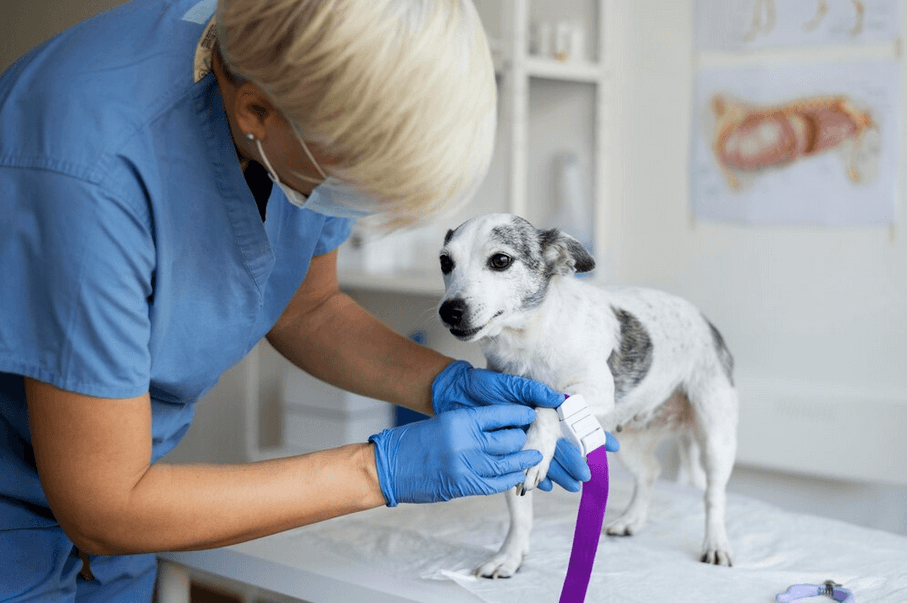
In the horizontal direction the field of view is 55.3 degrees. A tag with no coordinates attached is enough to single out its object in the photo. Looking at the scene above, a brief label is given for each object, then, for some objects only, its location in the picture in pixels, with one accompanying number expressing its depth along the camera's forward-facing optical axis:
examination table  1.11
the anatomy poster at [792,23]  1.93
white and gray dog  1.15
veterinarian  0.78
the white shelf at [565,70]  2.03
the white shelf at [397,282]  2.04
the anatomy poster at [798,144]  1.96
